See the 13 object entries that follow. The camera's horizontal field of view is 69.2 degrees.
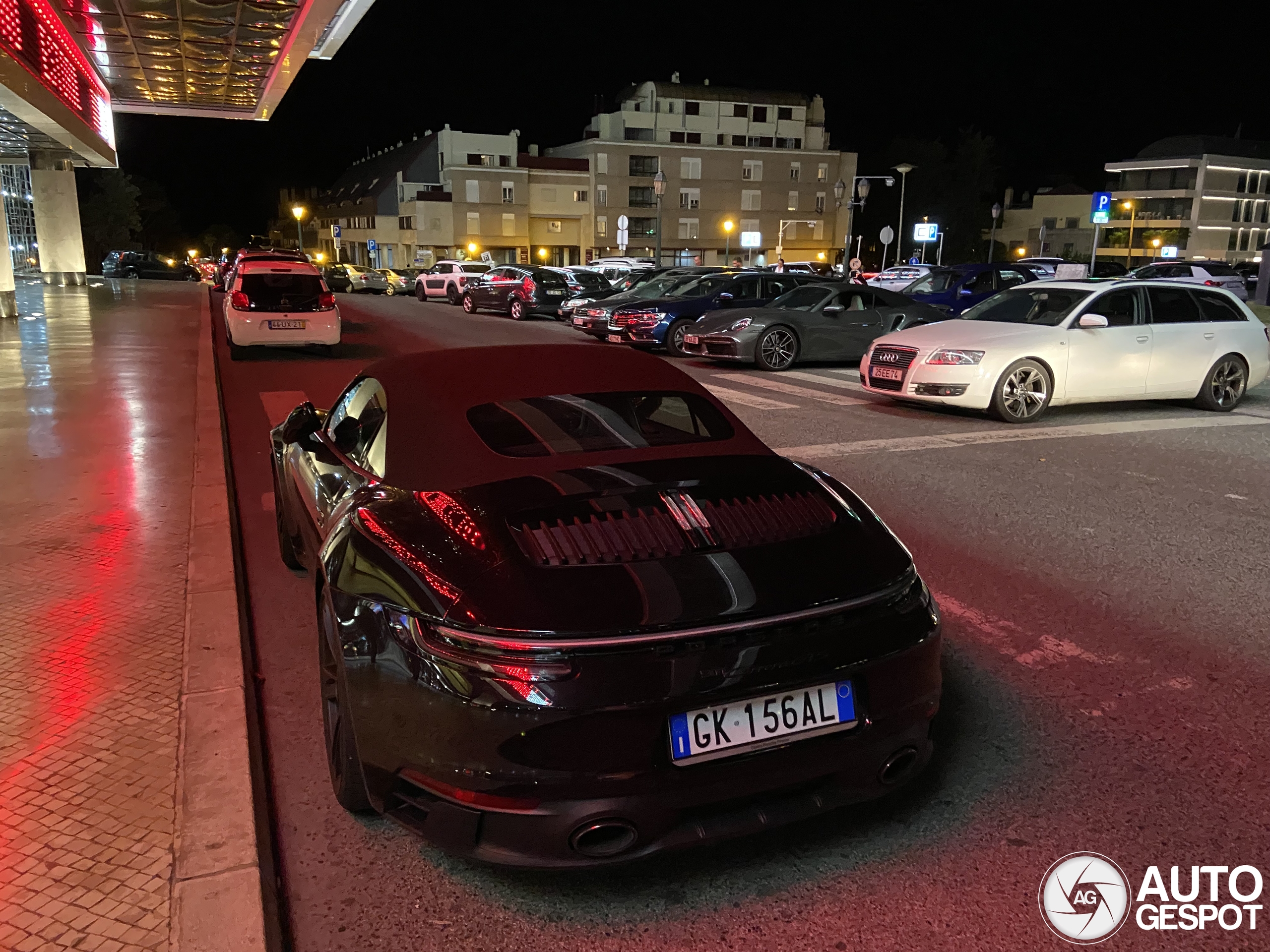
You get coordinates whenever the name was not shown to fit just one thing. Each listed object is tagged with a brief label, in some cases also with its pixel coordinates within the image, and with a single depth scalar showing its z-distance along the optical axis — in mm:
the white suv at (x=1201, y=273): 27906
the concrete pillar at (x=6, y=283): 21000
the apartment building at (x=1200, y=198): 76625
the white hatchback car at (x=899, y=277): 36062
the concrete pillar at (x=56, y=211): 32531
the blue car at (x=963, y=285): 18984
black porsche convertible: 2357
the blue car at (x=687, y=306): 16891
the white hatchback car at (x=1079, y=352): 10047
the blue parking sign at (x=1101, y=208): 24062
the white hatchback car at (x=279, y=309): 15594
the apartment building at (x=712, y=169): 70438
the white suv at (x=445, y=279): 35625
